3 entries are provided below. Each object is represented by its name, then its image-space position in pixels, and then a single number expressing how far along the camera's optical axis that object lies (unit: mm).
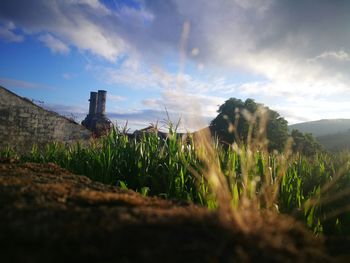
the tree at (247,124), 28083
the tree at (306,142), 31531
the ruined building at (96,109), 24058
